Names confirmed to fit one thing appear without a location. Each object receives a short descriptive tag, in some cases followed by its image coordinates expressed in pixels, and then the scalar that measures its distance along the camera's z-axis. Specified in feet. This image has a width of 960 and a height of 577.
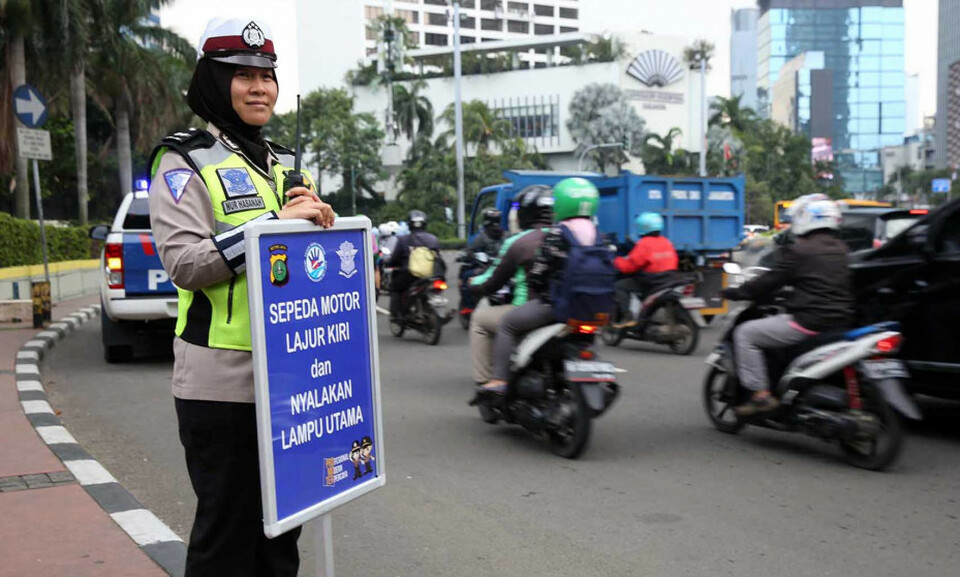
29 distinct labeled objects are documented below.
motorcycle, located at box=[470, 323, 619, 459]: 19.52
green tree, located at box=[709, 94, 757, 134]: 245.24
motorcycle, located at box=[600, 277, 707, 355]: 36.14
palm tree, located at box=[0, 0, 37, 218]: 80.28
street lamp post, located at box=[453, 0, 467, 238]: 142.31
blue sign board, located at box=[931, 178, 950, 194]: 231.71
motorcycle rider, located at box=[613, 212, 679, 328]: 37.52
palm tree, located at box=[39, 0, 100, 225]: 83.05
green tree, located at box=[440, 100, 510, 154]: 219.61
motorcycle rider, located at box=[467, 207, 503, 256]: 44.09
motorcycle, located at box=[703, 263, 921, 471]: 18.15
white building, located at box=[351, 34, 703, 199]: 287.48
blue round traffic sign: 41.78
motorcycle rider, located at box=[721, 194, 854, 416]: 19.51
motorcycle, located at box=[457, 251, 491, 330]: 40.93
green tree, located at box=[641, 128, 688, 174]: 224.72
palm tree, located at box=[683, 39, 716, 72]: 284.20
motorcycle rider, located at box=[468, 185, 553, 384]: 21.33
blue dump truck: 44.55
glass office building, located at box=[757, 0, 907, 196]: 637.71
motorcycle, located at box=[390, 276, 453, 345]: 40.29
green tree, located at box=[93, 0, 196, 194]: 96.22
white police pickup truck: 32.78
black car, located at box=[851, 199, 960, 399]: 20.66
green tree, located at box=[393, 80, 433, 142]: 240.53
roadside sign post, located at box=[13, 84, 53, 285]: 41.86
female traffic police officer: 8.41
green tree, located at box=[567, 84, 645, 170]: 258.98
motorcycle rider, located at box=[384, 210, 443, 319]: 41.32
